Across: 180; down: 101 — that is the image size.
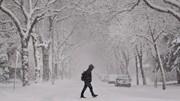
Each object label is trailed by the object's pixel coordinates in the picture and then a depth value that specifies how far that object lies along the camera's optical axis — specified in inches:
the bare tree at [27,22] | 1014.3
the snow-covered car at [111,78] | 2232.0
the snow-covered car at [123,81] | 1661.8
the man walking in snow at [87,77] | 687.1
